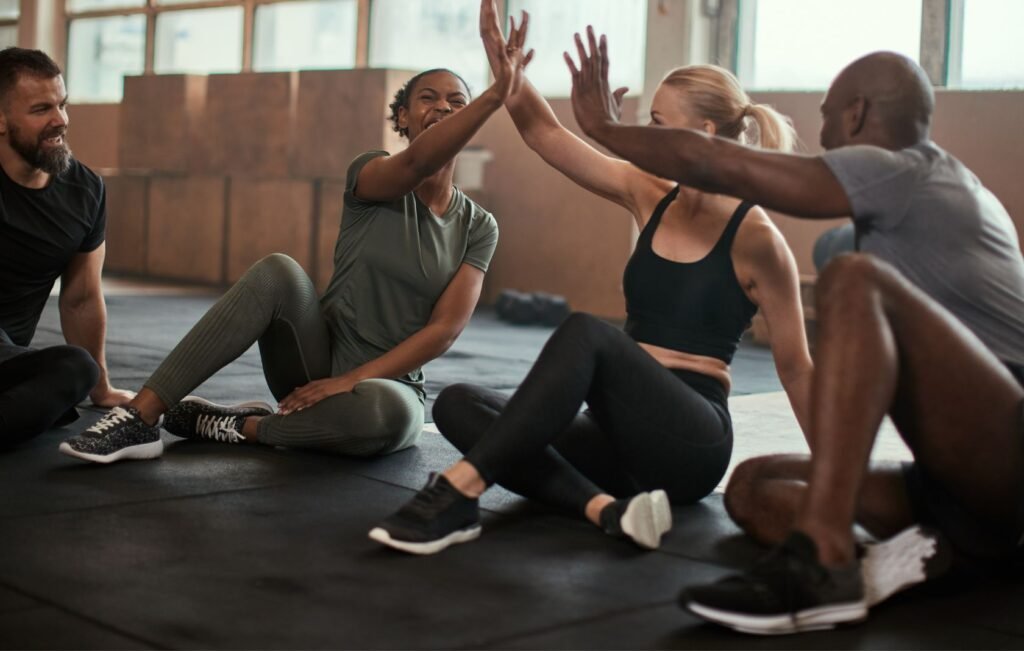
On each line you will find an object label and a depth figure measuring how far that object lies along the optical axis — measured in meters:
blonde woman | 2.29
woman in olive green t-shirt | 3.03
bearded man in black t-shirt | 3.09
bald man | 1.87
